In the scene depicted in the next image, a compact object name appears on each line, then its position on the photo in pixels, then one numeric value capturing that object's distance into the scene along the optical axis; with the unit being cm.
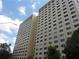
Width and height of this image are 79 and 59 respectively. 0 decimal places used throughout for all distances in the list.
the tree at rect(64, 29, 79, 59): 1219
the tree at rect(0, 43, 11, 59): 3394
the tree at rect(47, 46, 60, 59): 1552
